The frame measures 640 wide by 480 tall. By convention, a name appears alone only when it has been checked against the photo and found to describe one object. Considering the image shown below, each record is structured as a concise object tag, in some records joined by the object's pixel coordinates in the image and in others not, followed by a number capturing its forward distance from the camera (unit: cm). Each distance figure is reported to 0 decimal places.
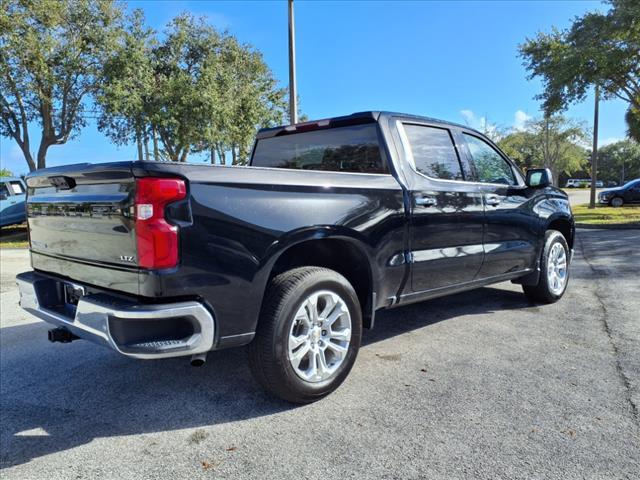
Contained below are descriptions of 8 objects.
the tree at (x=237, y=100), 1997
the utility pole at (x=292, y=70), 1101
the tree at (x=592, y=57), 1343
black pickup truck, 246
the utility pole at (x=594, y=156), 2184
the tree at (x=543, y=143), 4620
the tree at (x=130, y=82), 1717
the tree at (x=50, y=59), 1475
